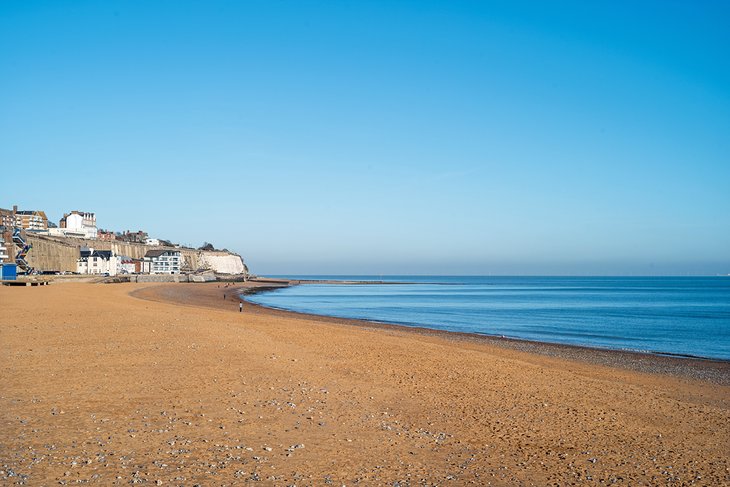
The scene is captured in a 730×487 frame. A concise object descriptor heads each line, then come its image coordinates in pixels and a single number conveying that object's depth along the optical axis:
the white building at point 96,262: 126.62
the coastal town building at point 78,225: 160.50
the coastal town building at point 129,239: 186.55
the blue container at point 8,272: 87.06
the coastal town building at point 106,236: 166.65
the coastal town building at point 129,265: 140.38
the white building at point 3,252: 102.08
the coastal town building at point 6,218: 144.76
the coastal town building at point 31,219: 159.06
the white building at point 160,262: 157.38
